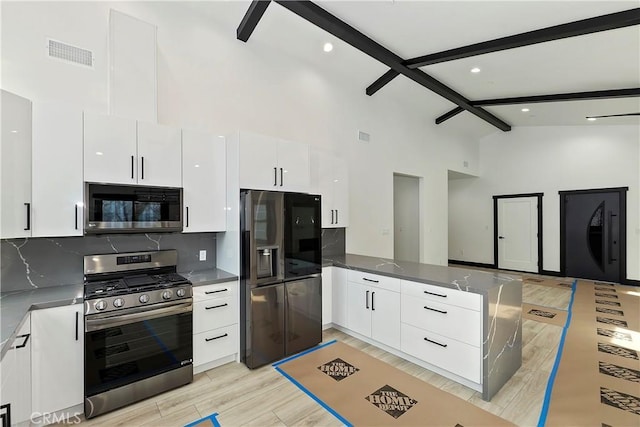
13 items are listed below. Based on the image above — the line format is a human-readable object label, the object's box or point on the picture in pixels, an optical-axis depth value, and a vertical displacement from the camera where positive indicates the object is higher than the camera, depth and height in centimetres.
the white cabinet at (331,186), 401 +41
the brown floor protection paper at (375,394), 219 -150
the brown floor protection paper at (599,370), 225 -150
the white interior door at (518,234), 777 -49
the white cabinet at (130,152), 242 +55
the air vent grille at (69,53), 257 +144
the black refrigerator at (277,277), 292 -65
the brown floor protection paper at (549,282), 645 -152
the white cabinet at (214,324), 274 -103
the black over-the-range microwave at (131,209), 242 +6
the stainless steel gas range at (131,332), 221 -93
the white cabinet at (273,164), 309 +57
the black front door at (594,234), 660 -44
